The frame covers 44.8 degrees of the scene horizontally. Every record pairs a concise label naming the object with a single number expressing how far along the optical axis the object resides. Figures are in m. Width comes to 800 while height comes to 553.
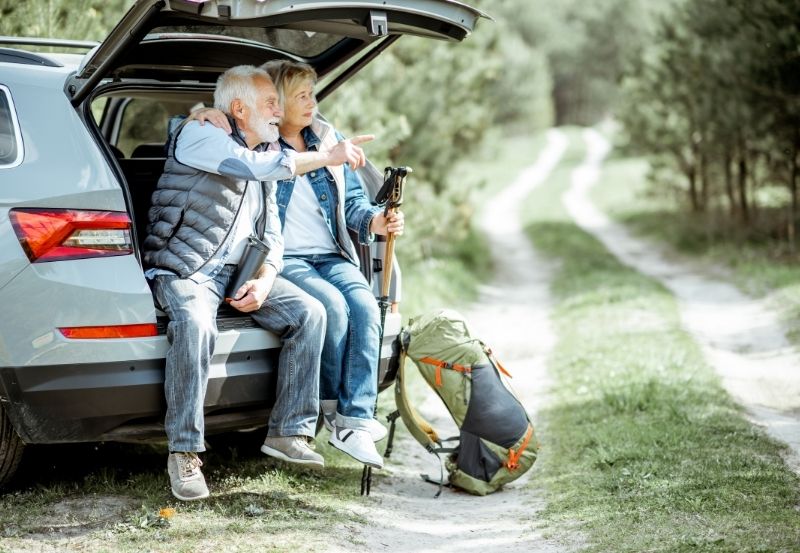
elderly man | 4.18
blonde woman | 4.61
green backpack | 5.15
